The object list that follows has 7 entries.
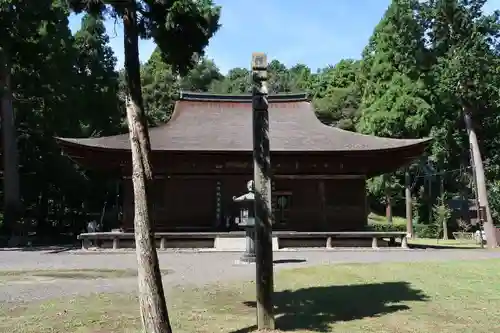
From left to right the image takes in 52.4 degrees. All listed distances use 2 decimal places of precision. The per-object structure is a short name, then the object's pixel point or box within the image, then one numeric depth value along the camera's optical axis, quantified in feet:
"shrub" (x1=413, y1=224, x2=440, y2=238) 121.90
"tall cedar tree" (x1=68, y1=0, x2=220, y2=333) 19.48
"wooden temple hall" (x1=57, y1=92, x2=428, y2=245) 68.85
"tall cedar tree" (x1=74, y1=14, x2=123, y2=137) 104.83
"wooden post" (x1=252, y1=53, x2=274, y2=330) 22.13
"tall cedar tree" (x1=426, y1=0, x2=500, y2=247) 83.92
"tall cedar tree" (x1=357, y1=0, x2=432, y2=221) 93.56
